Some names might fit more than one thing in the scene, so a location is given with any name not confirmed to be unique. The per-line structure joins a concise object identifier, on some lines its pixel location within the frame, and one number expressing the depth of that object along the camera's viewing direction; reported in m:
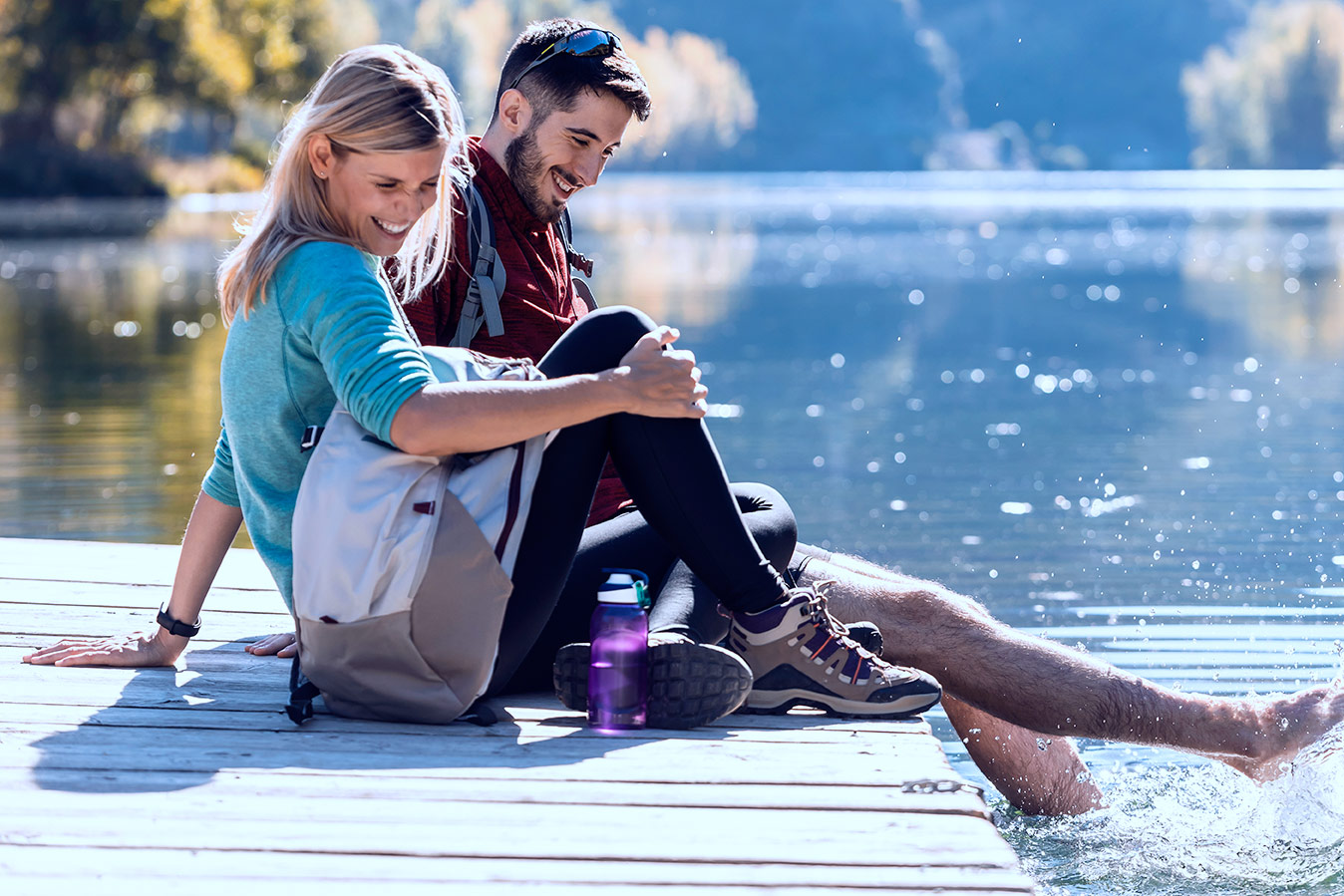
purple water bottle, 5.95
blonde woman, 5.57
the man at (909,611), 6.89
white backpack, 5.56
